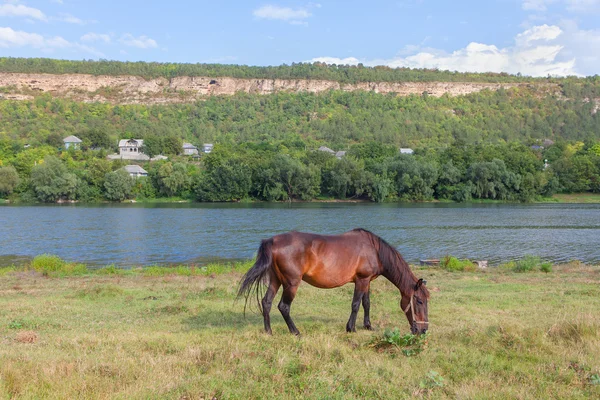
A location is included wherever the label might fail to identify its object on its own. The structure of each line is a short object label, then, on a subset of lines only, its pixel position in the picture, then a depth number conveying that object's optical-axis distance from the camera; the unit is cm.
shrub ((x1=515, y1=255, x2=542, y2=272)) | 2102
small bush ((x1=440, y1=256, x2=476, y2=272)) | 2171
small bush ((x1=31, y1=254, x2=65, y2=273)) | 2092
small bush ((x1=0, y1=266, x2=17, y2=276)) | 2043
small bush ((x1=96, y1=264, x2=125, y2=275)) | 2108
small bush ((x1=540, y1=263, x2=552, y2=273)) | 2083
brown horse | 789
